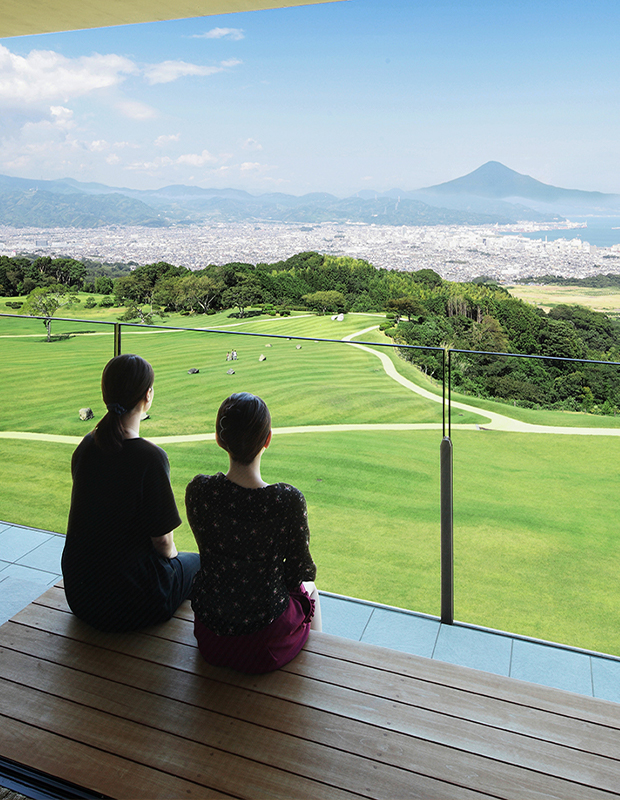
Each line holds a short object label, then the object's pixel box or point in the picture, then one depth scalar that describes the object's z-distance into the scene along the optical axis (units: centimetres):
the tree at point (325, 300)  2644
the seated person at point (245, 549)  148
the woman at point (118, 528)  165
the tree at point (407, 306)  2745
